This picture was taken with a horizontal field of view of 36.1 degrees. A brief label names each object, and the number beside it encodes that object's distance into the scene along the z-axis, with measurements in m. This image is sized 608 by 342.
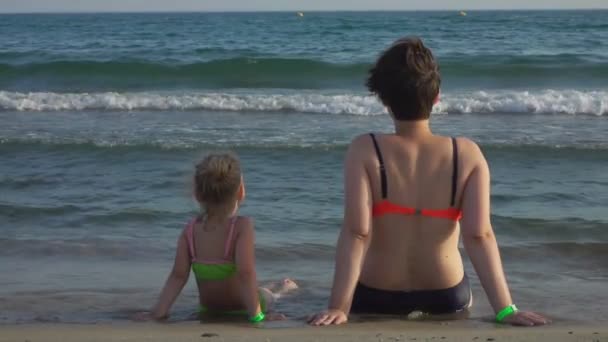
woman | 3.41
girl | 3.90
